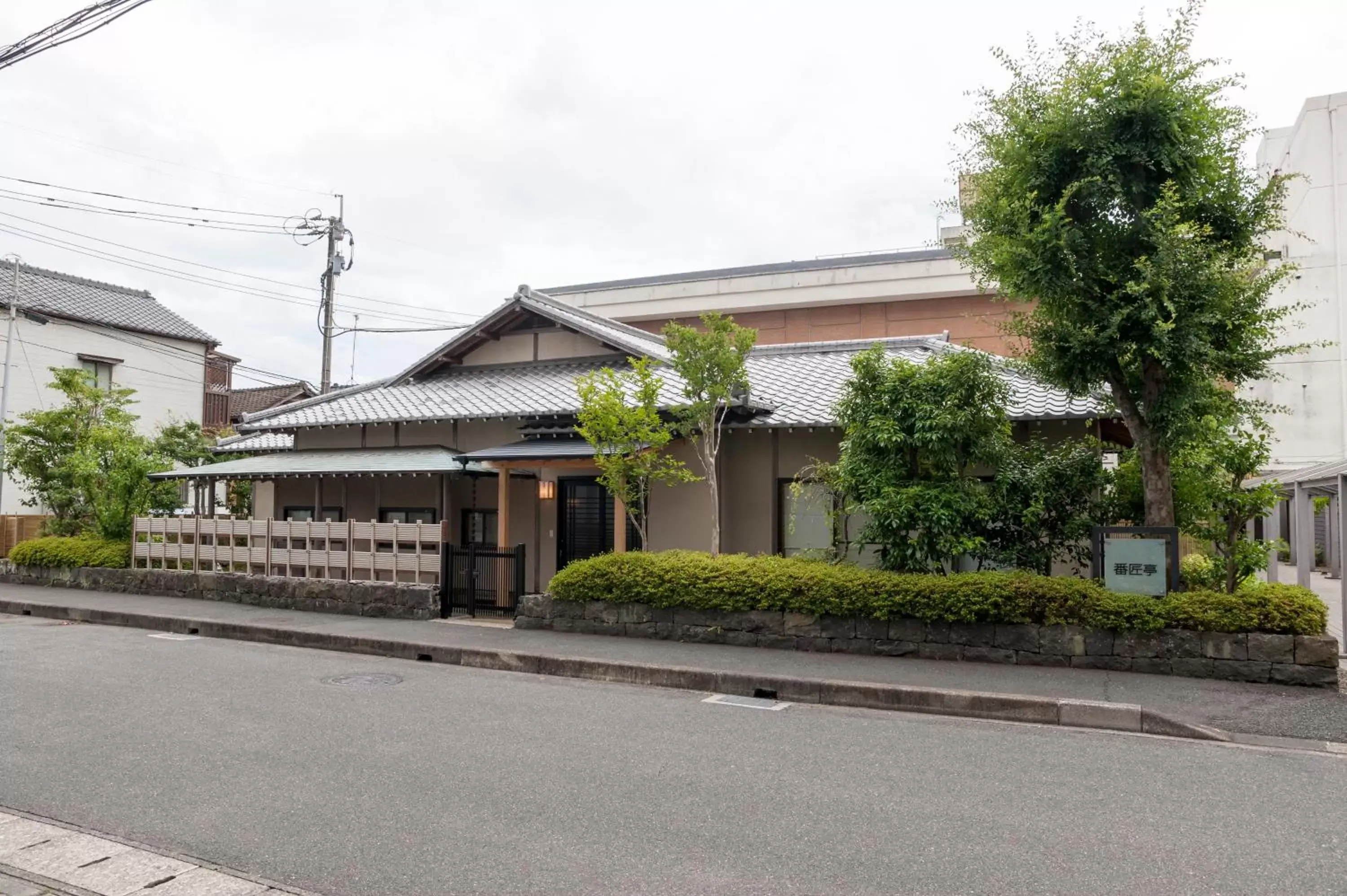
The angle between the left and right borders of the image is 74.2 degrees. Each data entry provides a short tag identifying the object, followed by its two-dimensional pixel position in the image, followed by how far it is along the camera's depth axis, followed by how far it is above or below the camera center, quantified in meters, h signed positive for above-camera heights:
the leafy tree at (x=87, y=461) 19.72 +0.77
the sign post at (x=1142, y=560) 9.91 -0.68
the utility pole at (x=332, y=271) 26.20 +6.77
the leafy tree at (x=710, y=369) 12.74 +1.85
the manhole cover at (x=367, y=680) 9.87 -2.08
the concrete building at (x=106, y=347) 30.02 +5.45
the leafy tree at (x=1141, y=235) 9.66 +3.00
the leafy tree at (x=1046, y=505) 11.25 -0.07
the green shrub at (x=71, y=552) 18.94 -1.27
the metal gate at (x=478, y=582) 14.42 -1.40
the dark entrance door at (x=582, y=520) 15.65 -0.41
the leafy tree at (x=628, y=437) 13.07 +0.89
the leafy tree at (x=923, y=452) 11.04 +0.60
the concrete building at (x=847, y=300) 30.22 +7.13
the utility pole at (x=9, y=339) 25.84 +4.65
